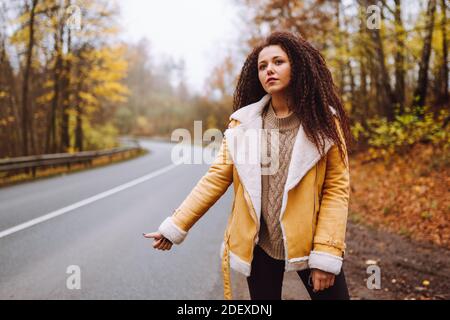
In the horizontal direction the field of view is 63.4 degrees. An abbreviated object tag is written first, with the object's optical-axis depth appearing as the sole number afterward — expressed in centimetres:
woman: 196
